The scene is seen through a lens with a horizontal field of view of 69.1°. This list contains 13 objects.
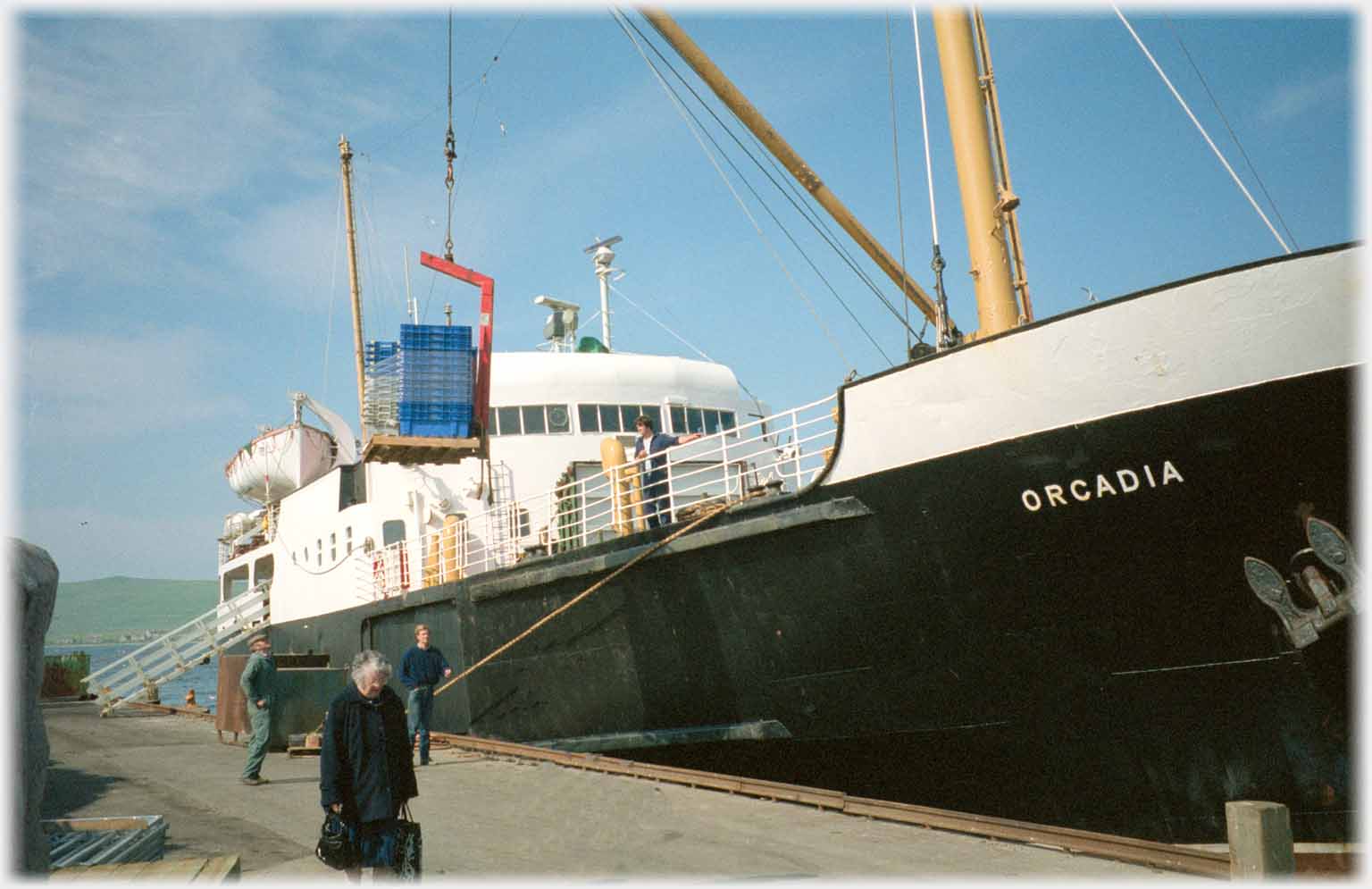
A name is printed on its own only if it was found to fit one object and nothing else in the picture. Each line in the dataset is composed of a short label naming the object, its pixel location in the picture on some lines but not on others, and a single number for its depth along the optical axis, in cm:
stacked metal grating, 558
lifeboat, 2384
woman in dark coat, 433
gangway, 2075
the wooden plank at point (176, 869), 470
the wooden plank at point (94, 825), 614
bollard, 500
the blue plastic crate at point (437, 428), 1309
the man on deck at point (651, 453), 1013
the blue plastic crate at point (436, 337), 1335
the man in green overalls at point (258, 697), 904
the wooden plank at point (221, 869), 483
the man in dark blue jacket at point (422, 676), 1031
